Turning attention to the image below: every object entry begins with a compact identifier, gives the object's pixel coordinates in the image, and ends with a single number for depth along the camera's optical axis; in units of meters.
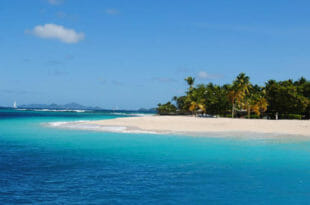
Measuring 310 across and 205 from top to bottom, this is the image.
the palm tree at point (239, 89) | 81.38
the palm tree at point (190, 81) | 104.91
